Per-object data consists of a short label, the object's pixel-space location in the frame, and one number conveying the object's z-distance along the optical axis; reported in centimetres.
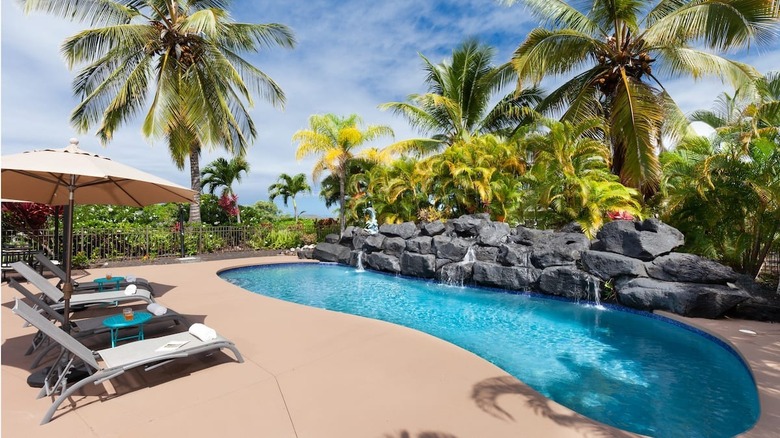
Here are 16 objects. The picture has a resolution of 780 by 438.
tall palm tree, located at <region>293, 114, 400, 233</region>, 1758
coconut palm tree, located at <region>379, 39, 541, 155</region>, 1759
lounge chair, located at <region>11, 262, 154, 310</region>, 450
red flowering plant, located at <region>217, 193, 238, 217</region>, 1873
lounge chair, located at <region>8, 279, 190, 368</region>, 380
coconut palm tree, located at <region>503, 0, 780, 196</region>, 934
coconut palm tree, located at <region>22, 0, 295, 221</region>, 1280
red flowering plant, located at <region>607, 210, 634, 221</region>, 1038
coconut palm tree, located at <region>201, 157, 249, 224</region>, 2883
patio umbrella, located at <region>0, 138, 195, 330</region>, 344
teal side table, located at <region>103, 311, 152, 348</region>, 398
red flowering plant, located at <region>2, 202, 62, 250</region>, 1060
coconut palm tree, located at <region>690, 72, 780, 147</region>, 689
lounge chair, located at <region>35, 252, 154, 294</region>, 639
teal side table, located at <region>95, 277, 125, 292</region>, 660
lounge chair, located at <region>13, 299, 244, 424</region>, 290
